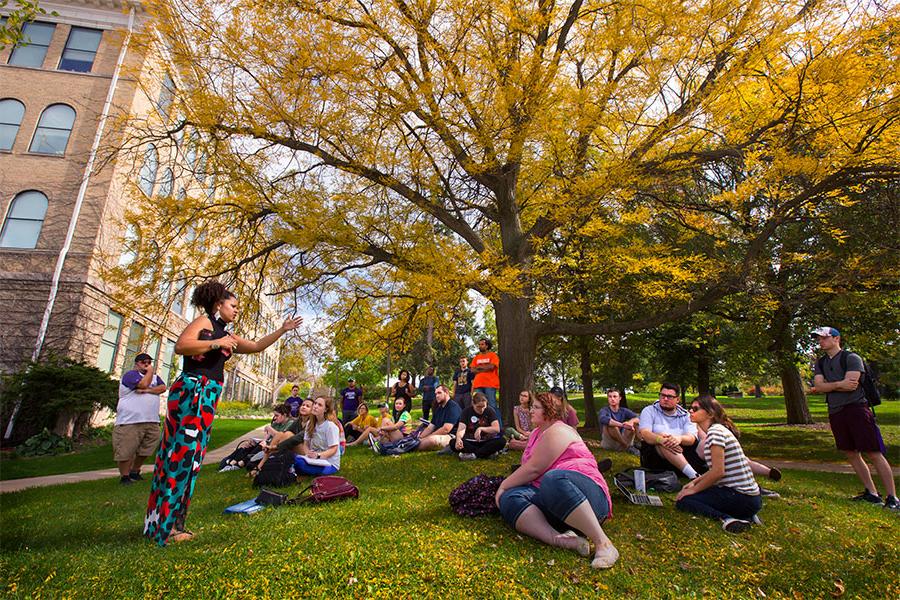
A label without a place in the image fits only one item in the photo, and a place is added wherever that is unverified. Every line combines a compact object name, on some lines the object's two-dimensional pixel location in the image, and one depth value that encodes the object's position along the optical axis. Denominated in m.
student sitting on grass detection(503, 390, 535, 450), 8.88
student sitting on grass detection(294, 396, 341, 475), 6.70
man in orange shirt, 10.17
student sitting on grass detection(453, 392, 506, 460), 7.66
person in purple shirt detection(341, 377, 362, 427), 13.17
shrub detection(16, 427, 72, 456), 12.09
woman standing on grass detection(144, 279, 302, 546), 3.62
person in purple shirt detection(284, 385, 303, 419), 11.84
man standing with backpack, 5.59
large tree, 7.07
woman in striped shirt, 4.59
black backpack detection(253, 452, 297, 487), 6.13
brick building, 15.51
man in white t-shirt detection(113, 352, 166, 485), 7.35
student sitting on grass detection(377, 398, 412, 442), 10.05
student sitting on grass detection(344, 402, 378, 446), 11.27
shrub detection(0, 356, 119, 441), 12.66
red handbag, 5.23
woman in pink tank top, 3.71
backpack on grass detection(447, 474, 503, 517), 4.64
